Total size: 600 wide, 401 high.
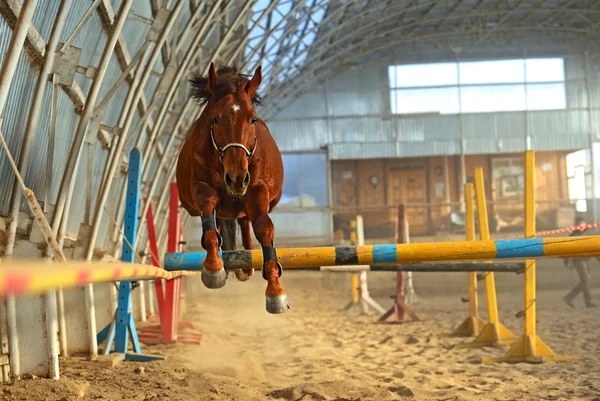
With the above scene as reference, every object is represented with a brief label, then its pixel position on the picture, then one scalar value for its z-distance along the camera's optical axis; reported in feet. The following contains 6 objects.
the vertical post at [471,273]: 38.24
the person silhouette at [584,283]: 51.26
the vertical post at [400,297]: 45.47
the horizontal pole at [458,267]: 25.36
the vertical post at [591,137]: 99.19
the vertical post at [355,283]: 55.36
